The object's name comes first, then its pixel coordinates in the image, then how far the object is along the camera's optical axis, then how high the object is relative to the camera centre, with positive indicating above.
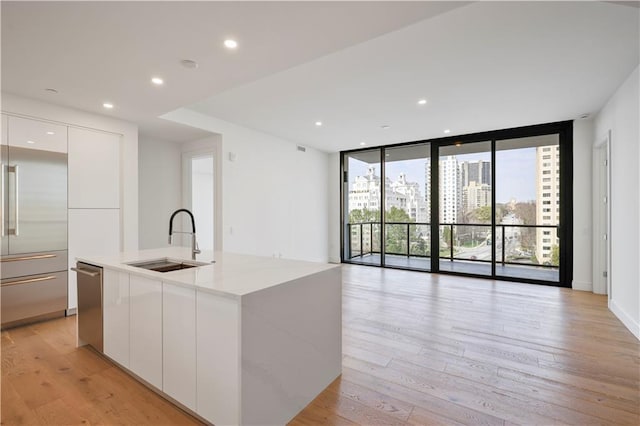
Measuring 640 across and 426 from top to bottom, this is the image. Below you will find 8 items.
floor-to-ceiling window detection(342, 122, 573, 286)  5.29 +0.13
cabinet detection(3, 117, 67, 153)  3.24 +0.86
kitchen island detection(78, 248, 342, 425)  1.56 -0.76
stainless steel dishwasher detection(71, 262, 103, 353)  2.51 -0.83
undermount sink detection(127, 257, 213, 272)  2.49 -0.47
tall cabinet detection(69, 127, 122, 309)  3.71 +0.20
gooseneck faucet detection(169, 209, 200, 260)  2.67 -0.36
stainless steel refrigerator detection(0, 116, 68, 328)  3.20 -0.12
